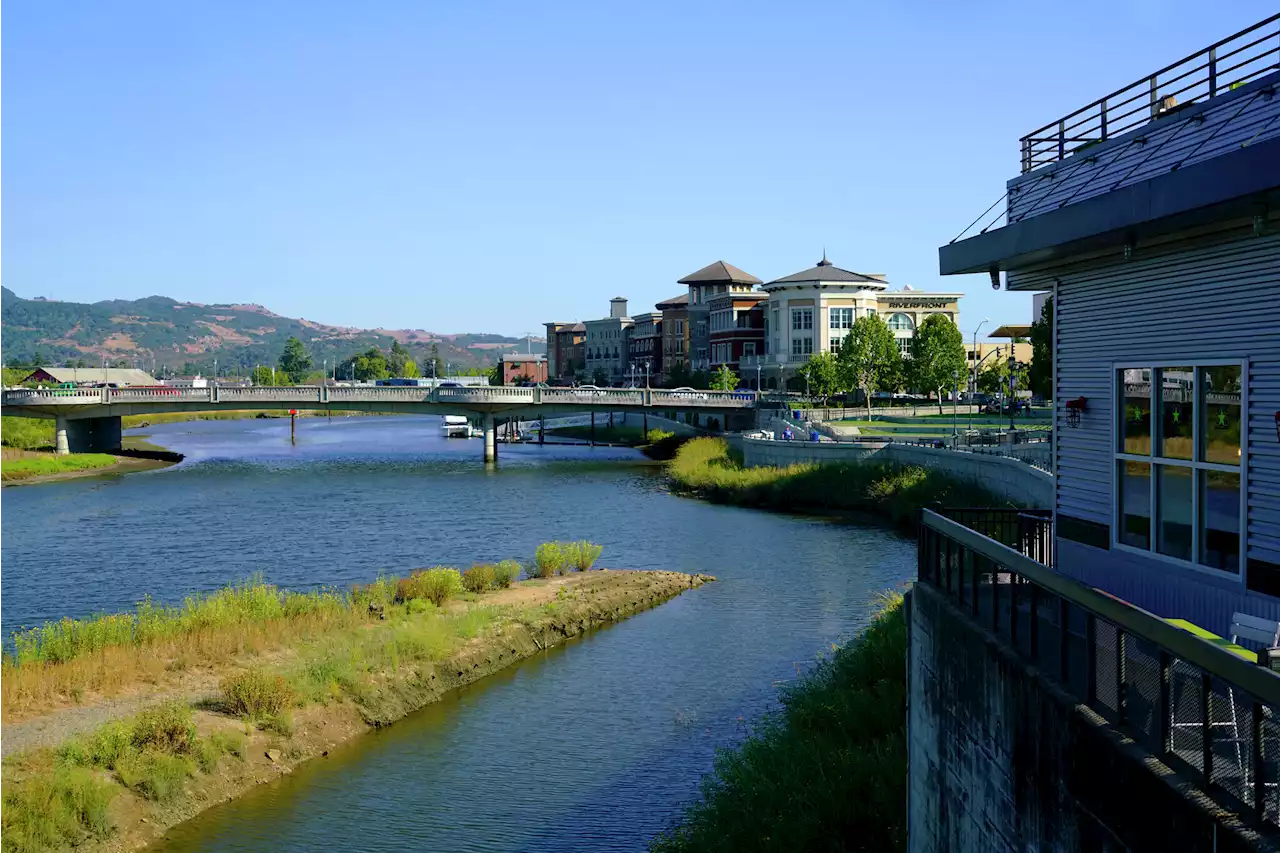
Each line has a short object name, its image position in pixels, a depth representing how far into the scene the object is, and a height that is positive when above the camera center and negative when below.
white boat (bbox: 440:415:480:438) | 120.75 -5.59
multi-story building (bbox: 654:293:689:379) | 142.62 +4.50
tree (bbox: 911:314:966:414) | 89.75 +1.00
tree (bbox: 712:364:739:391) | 111.81 -0.87
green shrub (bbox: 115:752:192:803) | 17.19 -5.59
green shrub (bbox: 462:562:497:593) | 31.65 -5.29
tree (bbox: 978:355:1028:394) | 84.06 -0.72
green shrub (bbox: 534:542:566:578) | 35.31 -5.38
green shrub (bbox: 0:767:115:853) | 15.09 -5.48
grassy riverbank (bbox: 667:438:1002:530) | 48.25 -5.26
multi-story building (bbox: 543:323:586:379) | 192.25 +3.71
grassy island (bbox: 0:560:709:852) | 16.62 -5.34
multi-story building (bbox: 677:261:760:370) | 133.00 +8.67
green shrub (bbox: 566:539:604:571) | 36.66 -5.45
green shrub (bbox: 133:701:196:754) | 18.09 -5.22
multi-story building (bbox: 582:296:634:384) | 171.75 +3.53
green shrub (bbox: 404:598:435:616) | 27.98 -5.30
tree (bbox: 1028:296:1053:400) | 63.69 +0.81
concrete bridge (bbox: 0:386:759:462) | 83.25 -1.94
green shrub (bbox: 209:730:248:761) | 18.78 -5.60
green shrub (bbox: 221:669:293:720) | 20.22 -5.26
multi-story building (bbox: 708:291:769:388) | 120.56 +4.03
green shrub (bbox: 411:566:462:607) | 29.72 -5.14
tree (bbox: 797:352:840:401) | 92.12 -0.39
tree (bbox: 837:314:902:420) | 91.31 +0.99
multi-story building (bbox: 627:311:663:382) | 154.62 +3.38
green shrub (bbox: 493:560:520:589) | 32.56 -5.34
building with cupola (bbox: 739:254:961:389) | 108.00 +5.23
